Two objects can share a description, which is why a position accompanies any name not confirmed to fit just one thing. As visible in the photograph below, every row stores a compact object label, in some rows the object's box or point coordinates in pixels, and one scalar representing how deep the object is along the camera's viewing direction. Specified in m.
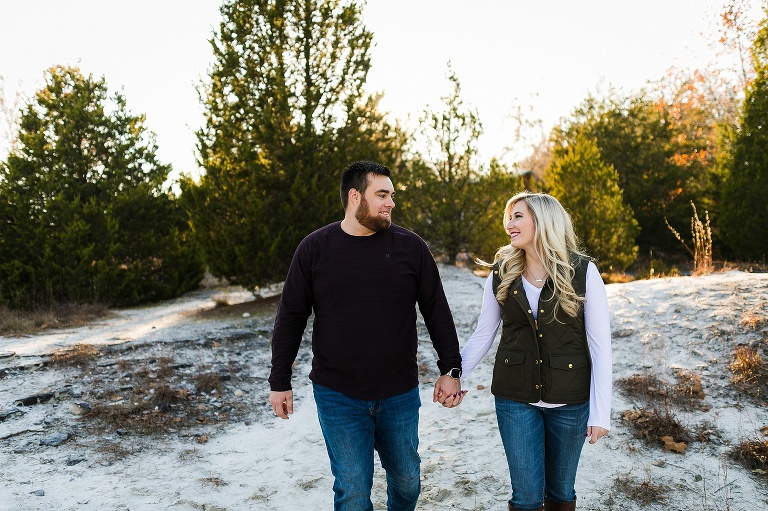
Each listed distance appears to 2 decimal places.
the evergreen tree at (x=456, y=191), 13.22
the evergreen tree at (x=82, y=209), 12.27
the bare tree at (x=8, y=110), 26.47
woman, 2.71
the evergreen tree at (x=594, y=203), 13.27
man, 2.89
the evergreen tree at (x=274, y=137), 10.67
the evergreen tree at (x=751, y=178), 14.28
